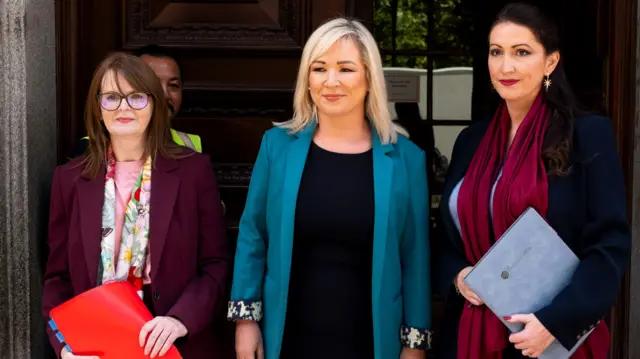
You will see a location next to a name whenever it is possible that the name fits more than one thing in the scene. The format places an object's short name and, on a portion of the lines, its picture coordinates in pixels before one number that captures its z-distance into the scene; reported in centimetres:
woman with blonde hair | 295
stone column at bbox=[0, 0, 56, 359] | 337
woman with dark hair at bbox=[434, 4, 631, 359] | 268
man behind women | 349
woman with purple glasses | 297
